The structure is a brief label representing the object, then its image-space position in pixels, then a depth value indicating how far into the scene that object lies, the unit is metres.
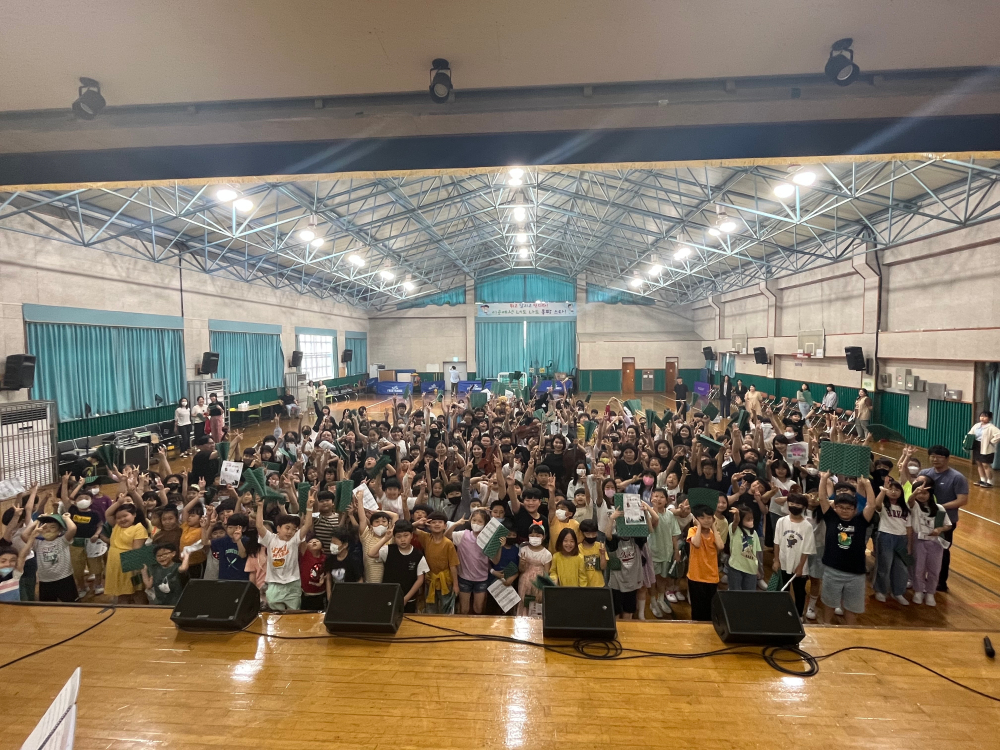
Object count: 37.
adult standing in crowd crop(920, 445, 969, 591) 4.52
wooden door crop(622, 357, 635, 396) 25.17
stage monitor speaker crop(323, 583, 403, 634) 2.80
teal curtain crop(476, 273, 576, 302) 25.89
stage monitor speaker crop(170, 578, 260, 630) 2.82
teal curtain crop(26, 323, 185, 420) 9.53
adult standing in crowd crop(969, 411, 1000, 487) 8.12
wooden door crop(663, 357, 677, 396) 24.85
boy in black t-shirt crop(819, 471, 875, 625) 3.75
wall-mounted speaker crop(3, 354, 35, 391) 8.45
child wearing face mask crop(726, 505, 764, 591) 3.84
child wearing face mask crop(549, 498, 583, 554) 3.99
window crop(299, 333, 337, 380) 20.22
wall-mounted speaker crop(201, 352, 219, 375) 13.38
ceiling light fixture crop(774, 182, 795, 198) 9.40
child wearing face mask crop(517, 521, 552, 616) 3.72
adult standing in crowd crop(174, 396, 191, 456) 11.46
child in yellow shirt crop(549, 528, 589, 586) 3.64
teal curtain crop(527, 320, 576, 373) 25.83
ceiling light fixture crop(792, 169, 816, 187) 8.19
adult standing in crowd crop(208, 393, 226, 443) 10.87
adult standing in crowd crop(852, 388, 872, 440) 11.70
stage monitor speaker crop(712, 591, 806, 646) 2.62
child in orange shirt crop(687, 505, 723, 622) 3.76
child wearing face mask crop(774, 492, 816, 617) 3.82
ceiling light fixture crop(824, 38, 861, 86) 1.87
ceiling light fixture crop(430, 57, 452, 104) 2.01
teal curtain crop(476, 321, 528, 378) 26.00
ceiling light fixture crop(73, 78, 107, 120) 2.10
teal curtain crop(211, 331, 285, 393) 14.97
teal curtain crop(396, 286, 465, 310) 25.92
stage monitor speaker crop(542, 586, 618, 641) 2.71
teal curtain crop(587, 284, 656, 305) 25.41
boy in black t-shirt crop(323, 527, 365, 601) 3.69
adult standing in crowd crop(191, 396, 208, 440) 12.18
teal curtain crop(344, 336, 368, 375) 24.28
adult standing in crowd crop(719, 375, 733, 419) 17.48
